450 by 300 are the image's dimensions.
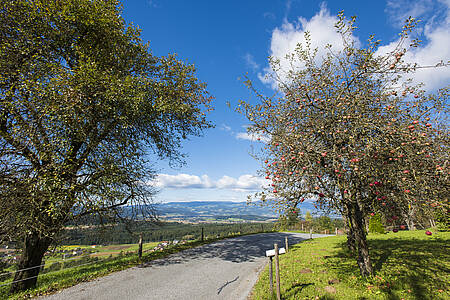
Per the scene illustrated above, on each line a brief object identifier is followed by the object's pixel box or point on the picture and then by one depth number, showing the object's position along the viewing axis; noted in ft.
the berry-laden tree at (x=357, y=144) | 16.96
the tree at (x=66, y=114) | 23.85
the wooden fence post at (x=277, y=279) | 19.61
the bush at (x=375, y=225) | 72.69
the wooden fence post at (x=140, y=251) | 39.45
